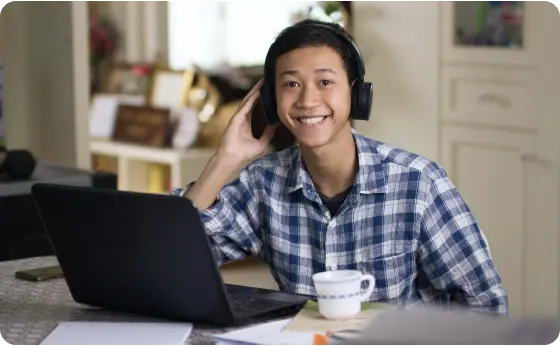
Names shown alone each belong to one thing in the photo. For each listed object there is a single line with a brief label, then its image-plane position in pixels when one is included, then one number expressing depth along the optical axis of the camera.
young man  3.00
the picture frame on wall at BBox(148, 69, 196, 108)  7.34
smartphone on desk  3.09
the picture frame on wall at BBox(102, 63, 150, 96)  7.99
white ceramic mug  2.66
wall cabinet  4.64
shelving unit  6.91
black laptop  2.67
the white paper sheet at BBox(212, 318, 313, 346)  2.57
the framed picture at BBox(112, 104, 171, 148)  7.13
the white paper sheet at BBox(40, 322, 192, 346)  2.64
